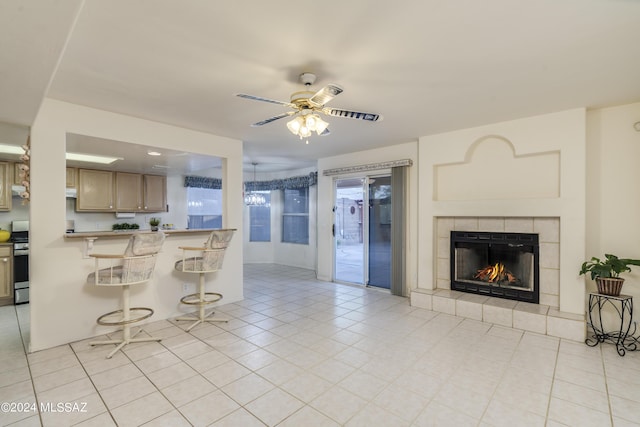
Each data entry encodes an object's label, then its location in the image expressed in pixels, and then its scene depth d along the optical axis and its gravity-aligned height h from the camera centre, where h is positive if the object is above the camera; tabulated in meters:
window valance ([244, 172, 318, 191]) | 6.85 +0.71
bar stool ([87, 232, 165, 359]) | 2.81 -0.57
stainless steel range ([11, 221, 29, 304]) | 4.39 -0.84
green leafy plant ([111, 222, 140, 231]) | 5.66 -0.26
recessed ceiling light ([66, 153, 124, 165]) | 4.48 +0.85
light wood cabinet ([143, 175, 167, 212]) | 5.98 +0.39
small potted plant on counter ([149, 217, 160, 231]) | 4.75 -0.18
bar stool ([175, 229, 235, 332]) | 3.47 -0.59
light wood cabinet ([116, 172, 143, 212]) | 5.59 +0.39
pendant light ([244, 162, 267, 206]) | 7.13 +0.31
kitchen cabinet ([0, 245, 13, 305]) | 4.30 -0.90
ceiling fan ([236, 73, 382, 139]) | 2.32 +0.81
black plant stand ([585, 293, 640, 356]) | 2.92 -1.20
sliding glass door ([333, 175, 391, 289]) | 5.21 -0.30
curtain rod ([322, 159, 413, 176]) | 4.73 +0.75
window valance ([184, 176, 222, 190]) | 6.73 +0.69
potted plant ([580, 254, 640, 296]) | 2.86 -0.60
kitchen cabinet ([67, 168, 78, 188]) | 5.06 +0.60
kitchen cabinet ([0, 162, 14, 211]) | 4.50 +0.44
